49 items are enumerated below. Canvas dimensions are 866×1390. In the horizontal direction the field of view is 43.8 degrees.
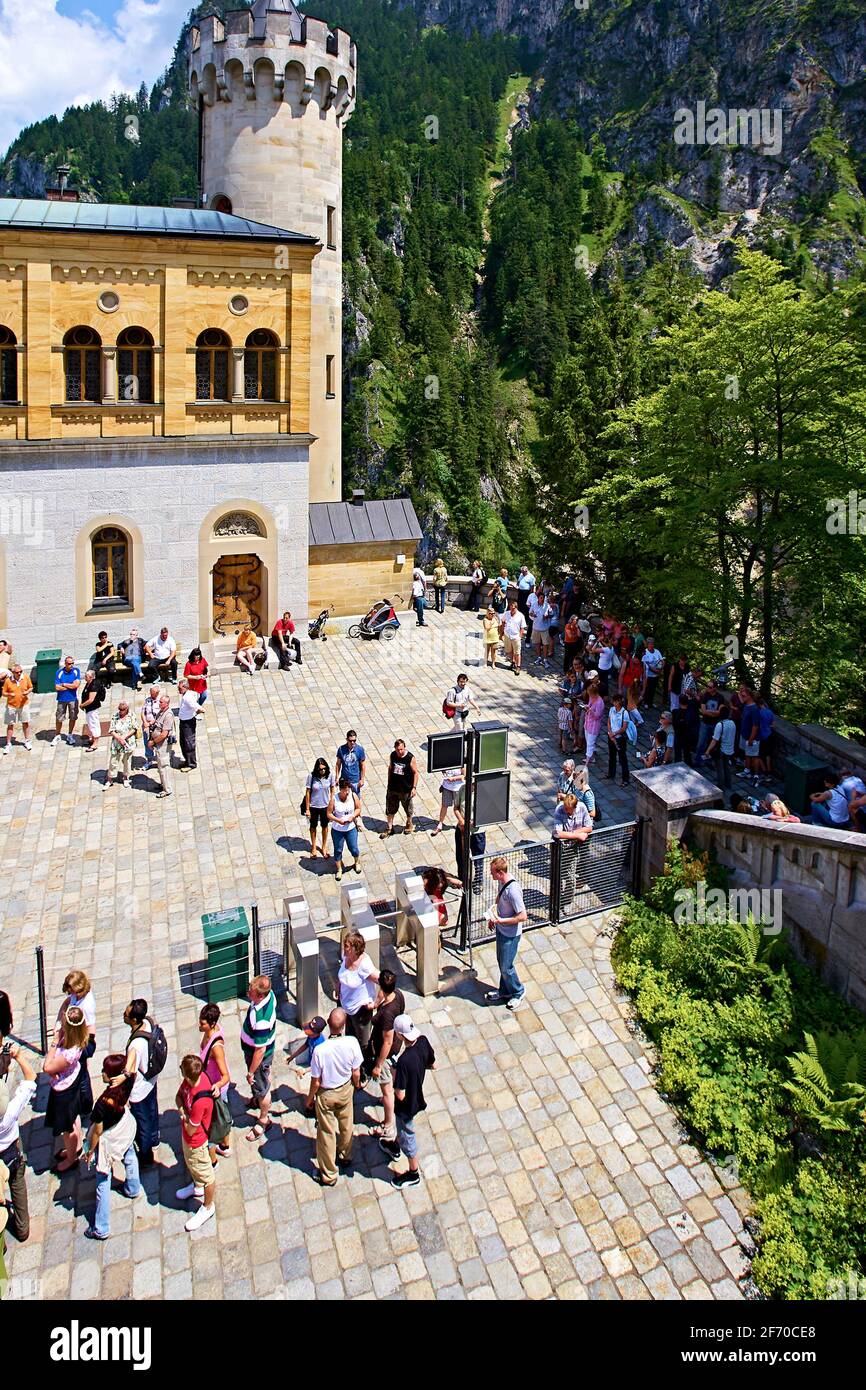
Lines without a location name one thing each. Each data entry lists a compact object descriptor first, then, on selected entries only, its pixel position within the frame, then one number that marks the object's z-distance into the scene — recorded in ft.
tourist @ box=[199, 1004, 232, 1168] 31.42
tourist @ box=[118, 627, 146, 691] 73.10
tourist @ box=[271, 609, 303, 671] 77.82
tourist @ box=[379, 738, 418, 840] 52.24
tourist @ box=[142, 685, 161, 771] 60.39
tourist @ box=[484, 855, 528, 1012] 39.78
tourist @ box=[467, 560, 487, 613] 92.48
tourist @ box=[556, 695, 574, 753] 62.80
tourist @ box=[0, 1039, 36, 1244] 29.35
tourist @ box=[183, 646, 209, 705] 65.31
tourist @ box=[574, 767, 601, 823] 48.75
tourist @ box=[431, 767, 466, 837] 51.53
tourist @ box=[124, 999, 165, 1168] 31.17
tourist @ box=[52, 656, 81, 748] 64.13
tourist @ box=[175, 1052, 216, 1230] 30.25
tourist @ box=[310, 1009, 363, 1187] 30.94
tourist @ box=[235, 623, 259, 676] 76.79
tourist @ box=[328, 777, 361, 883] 48.62
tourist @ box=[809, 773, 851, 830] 45.47
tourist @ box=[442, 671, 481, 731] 60.85
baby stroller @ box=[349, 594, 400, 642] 84.69
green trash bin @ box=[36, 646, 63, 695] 72.73
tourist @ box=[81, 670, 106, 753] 64.13
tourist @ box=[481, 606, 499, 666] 77.87
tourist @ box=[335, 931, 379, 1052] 35.76
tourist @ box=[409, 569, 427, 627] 88.33
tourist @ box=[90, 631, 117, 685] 71.72
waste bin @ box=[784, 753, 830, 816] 49.80
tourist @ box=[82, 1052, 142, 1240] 30.04
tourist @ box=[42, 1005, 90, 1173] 31.89
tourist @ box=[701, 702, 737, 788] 55.52
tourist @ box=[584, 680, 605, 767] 60.85
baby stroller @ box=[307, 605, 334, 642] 84.84
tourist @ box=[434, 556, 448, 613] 90.94
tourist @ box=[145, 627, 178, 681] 74.43
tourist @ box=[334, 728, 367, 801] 52.16
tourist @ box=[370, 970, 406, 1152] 33.22
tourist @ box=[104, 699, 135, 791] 59.11
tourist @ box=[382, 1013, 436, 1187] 31.58
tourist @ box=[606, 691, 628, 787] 58.90
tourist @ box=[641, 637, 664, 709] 68.03
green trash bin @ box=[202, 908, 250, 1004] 40.24
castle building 73.00
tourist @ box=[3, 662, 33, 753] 62.64
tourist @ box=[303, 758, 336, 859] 49.62
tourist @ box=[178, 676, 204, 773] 59.82
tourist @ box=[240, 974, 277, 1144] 33.37
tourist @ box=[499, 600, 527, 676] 77.56
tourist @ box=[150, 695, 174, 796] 59.41
